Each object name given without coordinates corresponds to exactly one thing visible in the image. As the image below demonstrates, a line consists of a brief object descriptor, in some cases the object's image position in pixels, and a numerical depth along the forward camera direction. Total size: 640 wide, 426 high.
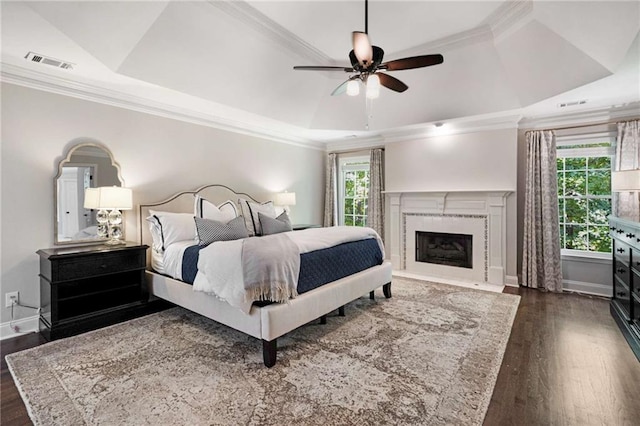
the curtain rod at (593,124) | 3.96
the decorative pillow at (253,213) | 4.28
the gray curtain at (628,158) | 3.76
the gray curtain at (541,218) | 4.25
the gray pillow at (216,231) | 3.25
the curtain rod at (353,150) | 6.00
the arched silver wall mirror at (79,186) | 3.13
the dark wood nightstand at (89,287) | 2.77
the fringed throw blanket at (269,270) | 2.29
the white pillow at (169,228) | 3.48
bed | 2.35
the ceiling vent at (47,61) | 2.68
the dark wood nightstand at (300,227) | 5.16
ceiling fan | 2.28
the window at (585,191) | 4.19
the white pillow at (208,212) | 3.86
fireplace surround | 4.62
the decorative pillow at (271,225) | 4.12
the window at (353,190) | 6.34
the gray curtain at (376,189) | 5.89
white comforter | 2.31
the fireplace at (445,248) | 4.96
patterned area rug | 1.80
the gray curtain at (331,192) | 6.54
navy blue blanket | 2.74
